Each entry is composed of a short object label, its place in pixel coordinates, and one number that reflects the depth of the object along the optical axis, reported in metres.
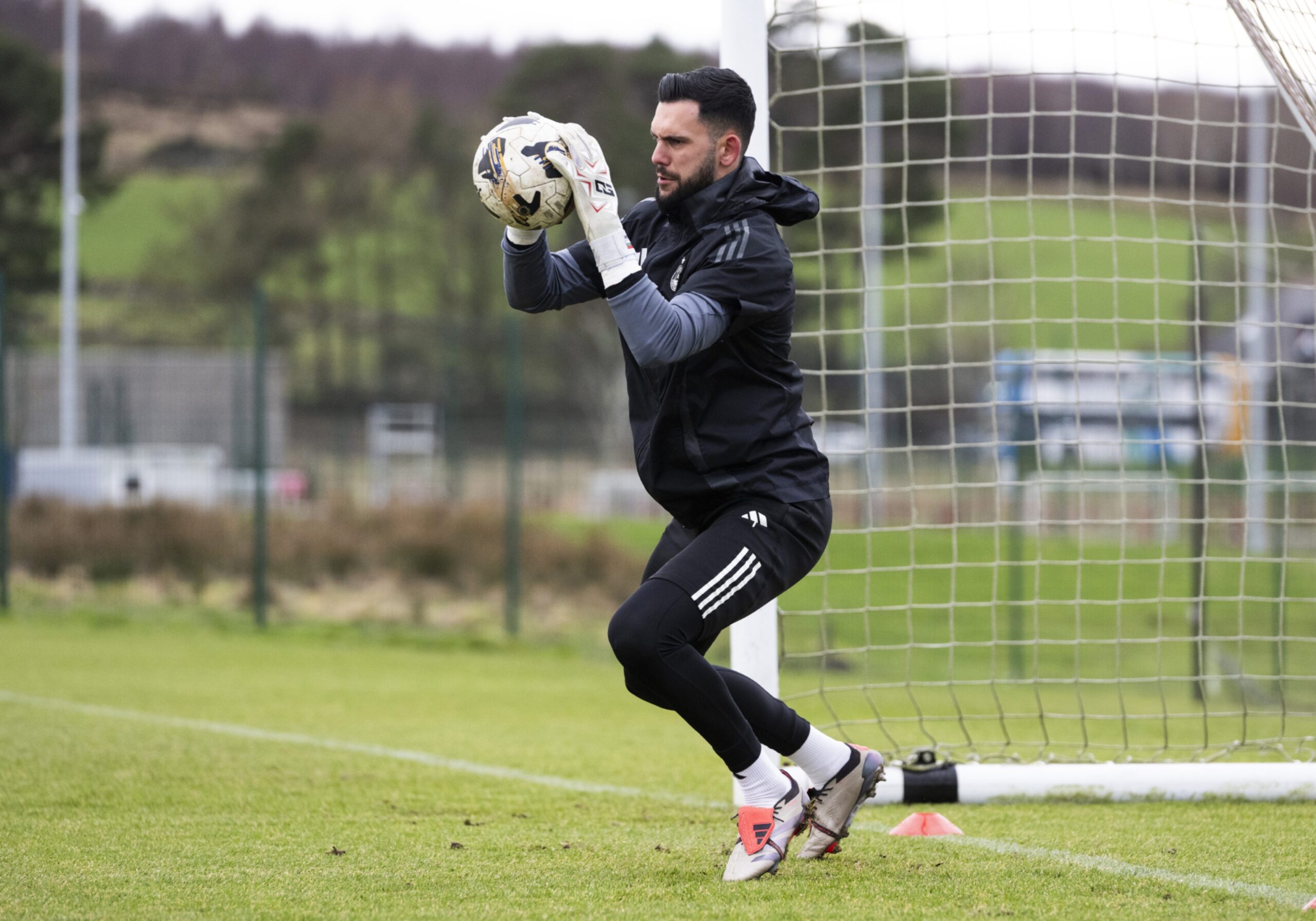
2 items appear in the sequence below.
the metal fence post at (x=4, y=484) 25.19
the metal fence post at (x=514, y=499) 25.50
